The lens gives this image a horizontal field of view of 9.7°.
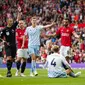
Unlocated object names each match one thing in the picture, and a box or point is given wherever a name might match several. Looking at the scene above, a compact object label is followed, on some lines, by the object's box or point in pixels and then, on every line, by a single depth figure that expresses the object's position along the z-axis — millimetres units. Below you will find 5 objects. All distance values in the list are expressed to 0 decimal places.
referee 21719
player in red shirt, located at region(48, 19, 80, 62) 23469
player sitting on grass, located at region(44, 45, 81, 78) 18750
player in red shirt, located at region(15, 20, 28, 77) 22250
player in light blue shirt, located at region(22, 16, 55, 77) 21906
